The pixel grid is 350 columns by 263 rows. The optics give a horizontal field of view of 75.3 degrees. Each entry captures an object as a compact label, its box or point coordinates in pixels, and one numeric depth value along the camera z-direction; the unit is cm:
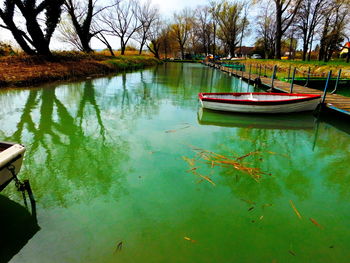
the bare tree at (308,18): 3173
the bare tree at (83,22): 2780
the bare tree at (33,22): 1698
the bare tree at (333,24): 2906
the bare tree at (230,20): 5175
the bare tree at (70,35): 3454
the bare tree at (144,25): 4957
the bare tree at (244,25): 5412
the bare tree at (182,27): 6643
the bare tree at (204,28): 6272
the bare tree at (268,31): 4688
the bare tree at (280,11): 2986
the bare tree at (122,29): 4231
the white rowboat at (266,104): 864
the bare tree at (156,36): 5741
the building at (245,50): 8545
